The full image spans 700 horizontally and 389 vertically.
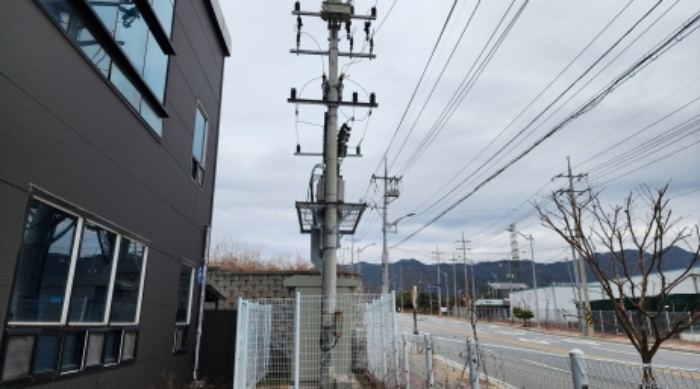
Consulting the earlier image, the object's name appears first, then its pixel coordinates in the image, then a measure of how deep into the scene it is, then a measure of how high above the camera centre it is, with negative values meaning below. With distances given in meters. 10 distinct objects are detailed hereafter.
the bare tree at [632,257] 3.76 +0.38
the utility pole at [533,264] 41.28 +3.38
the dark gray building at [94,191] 3.60 +1.16
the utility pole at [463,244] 61.67 +7.50
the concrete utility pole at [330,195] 7.96 +2.11
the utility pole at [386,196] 26.00 +6.19
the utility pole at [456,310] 55.03 -1.55
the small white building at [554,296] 32.69 +0.25
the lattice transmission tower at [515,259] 97.28 +8.86
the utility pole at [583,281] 25.23 +1.01
